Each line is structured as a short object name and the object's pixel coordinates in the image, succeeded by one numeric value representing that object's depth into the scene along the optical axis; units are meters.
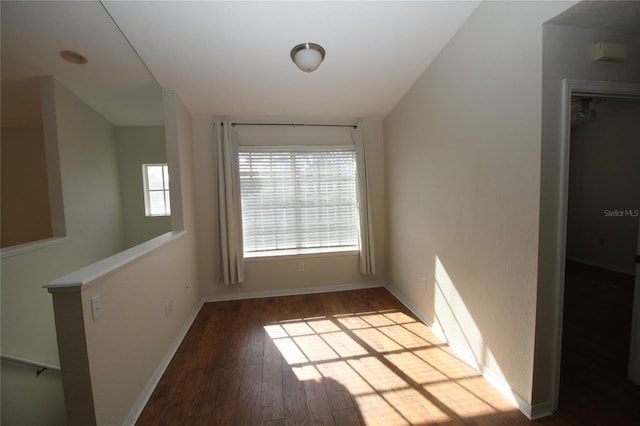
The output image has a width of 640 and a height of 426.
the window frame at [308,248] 3.06
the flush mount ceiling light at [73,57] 1.99
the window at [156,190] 3.88
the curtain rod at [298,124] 3.02
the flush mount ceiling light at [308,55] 1.82
